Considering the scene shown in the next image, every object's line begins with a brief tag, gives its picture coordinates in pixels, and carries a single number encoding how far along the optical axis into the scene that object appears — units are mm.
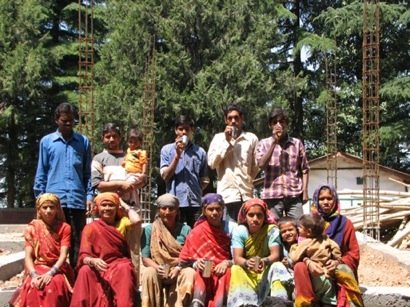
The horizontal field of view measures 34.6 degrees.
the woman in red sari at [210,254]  5035
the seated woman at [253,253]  4980
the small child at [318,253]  4895
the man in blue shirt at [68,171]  5523
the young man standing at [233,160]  5773
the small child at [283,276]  4996
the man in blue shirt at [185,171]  5879
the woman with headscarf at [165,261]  5102
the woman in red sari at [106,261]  4949
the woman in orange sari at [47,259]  4922
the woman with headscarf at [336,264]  4848
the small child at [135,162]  5836
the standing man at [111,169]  5727
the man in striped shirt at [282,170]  5742
